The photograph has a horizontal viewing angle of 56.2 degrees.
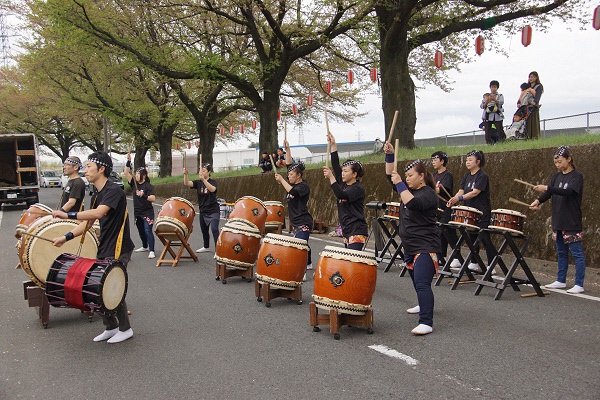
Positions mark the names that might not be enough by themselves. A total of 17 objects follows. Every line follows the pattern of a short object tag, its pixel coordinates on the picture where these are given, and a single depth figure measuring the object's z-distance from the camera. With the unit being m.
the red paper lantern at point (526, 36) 15.70
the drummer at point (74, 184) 7.90
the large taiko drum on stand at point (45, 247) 6.48
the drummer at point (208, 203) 11.48
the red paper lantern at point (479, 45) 17.56
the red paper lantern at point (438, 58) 18.09
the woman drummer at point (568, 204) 7.47
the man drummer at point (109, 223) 5.95
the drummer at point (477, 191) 8.43
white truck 25.88
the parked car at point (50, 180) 57.12
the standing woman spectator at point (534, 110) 13.15
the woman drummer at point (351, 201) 7.37
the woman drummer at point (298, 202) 8.77
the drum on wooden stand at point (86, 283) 5.62
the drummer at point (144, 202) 11.73
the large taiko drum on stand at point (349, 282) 5.87
